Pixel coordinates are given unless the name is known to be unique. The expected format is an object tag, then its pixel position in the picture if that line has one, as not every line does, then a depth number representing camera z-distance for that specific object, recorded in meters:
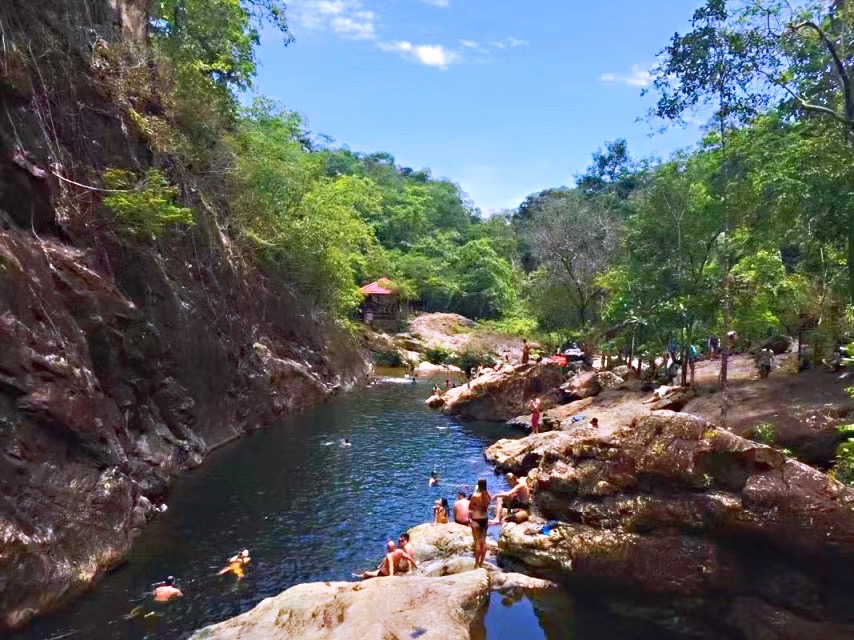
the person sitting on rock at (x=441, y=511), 17.56
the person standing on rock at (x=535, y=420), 29.77
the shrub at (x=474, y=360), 53.62
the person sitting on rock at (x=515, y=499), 16.72
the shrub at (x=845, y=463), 14.72
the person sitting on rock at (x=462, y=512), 16.81
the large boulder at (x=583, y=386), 34.00
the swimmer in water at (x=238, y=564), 14.42
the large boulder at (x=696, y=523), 12.62
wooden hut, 61.81
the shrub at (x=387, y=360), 57.12
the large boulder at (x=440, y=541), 14.77
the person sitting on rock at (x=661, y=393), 27.56
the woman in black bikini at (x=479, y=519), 13.19
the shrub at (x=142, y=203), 19.02
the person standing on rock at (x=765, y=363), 26.30
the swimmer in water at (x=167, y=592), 12.83
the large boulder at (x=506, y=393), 36.03
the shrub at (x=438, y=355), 59.12
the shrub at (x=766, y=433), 19.52
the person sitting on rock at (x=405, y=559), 13.55
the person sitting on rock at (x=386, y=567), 13.33
